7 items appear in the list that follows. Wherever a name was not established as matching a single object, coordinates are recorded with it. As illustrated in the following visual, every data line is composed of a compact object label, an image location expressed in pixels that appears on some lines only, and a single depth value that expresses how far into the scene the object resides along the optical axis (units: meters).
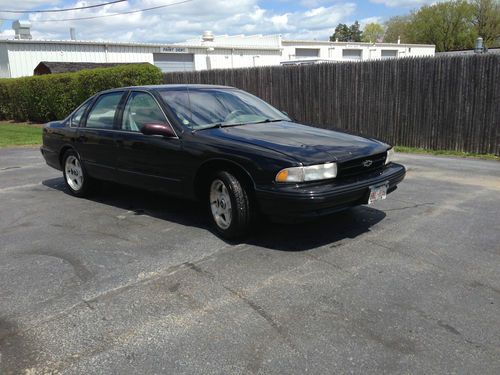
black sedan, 4.18
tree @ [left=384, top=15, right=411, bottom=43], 66.69
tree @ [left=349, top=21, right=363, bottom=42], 115.00
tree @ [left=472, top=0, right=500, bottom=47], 54.78
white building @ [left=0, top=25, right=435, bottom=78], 26.12
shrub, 17.83
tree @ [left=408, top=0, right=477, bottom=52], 57.16
